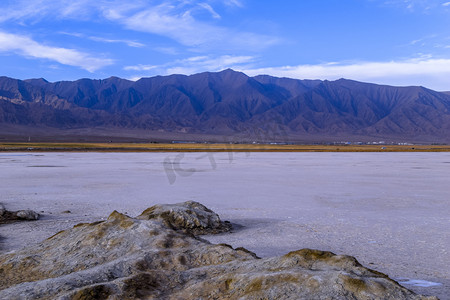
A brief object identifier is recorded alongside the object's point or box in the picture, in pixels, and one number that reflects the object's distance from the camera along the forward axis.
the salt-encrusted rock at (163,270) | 3.38
